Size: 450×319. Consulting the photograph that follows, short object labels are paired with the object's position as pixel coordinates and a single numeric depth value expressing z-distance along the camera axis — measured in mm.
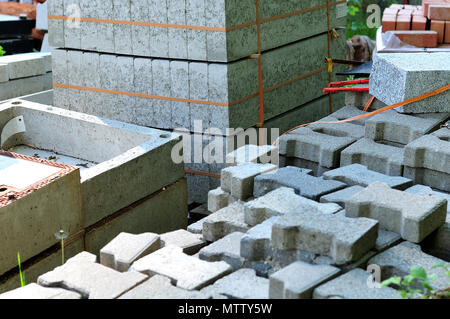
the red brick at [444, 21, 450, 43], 7449
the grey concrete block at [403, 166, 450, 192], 5547
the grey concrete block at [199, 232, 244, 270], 4520
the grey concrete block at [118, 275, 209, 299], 3874
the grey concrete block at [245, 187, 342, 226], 4836
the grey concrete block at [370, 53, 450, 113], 6160
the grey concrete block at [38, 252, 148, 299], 4059
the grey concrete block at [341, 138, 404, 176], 5824
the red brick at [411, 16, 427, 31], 7569
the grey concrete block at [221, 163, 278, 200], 5430
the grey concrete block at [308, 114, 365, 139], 6645
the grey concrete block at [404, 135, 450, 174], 5461
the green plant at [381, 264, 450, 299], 3541
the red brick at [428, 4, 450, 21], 7414
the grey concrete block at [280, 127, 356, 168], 6164
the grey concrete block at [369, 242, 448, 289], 4102
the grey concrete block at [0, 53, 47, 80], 9945
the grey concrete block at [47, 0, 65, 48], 8328
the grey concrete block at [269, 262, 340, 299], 3719
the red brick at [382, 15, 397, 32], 7707
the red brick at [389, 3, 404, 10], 8461
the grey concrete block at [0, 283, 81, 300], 3963
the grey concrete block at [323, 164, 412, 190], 5363
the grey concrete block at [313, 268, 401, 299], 3699
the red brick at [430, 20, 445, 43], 7480
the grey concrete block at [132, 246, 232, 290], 4145
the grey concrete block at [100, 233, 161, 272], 4594
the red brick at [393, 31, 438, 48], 7348
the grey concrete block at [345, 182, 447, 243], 4426
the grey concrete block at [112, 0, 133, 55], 7738
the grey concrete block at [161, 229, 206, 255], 4957
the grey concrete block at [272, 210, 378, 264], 3973
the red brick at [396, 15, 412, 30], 7648
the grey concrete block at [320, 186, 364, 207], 5004
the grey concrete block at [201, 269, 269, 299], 3986
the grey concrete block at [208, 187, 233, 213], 5605
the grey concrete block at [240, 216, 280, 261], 4363
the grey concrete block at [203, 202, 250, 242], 5031
